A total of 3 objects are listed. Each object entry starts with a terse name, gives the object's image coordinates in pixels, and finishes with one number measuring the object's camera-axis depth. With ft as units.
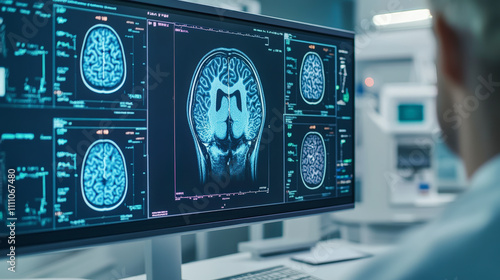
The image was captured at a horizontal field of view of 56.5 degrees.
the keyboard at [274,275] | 3.01
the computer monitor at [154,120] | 2.25
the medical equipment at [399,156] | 5.64
